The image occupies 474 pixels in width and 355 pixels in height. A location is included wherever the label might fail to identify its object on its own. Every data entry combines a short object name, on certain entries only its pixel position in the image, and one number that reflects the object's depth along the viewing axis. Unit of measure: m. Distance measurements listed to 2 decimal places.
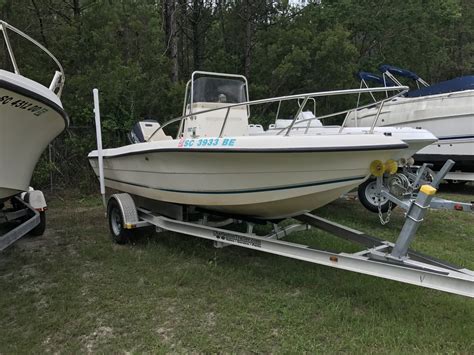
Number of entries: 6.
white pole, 4.81
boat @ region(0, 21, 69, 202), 3.65
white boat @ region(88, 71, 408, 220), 3.34
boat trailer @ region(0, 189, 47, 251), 3.84
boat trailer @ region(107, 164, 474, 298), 2.87
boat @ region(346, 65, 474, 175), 7.85
